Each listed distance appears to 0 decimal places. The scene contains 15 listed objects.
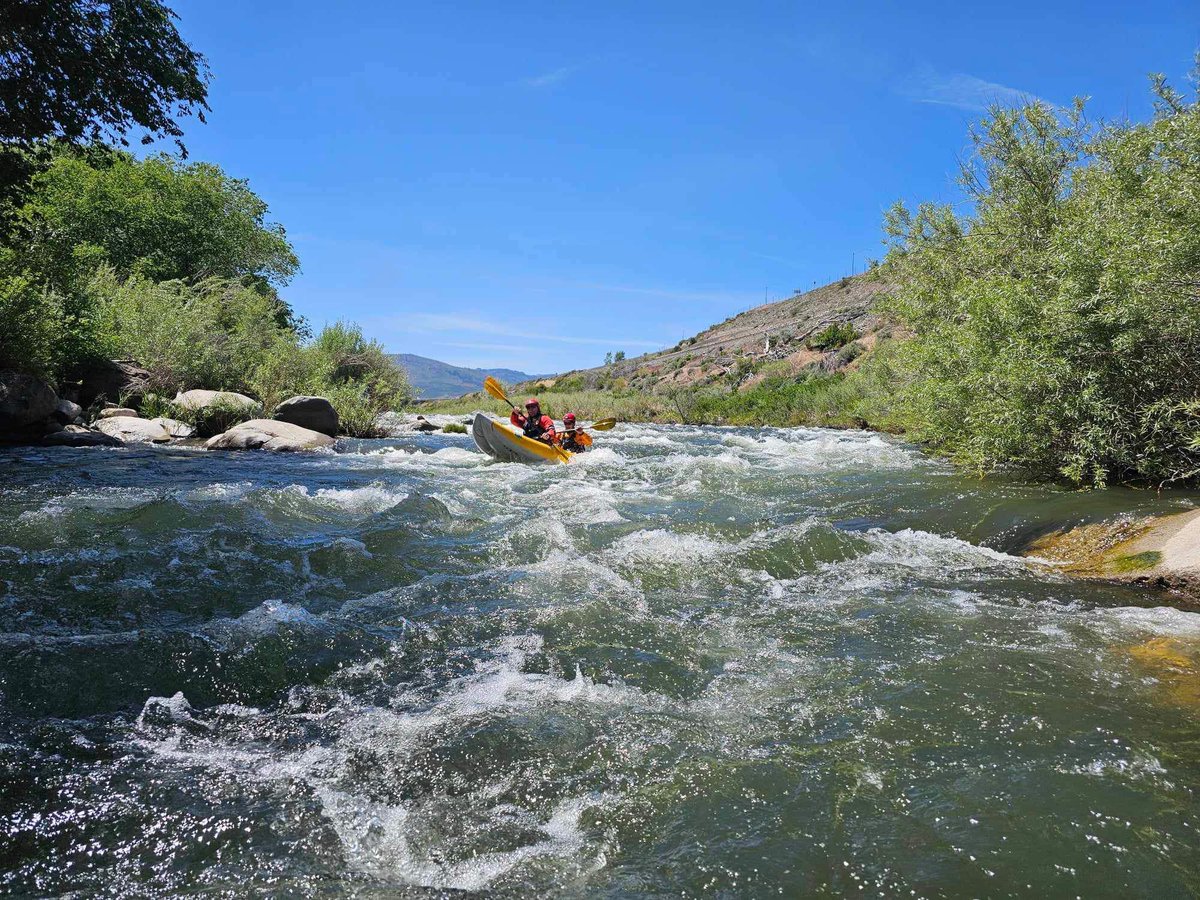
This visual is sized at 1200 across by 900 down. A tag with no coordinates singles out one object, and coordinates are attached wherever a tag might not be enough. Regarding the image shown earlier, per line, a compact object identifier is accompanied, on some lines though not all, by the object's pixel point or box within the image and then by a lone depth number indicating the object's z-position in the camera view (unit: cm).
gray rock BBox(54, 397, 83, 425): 1322
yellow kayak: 1385
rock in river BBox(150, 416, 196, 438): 1530
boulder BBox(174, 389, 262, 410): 1607
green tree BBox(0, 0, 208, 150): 971
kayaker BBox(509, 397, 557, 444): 1480
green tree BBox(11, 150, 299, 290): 2536
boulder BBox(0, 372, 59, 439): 1200
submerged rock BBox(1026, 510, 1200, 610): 502
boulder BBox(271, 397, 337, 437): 1733
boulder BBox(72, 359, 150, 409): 1562
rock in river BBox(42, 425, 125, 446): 1241
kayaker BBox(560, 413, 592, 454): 1497
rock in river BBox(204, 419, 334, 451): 1446
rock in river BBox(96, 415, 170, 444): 1421
